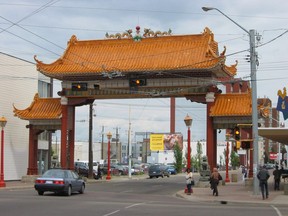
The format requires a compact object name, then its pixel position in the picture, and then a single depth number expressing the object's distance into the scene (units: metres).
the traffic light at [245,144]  32.41
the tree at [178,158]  91.82
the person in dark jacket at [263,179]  27.89
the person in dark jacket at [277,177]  34.53
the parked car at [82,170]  56.70
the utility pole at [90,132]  51.78
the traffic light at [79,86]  41.69
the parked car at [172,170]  82.88
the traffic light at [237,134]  34.29
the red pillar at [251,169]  41.08
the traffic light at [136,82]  41.04
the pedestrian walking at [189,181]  30.94
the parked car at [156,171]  67.81
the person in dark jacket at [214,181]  29.72
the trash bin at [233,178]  51.22
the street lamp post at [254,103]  29.97
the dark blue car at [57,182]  27.13
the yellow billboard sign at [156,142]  128.00
